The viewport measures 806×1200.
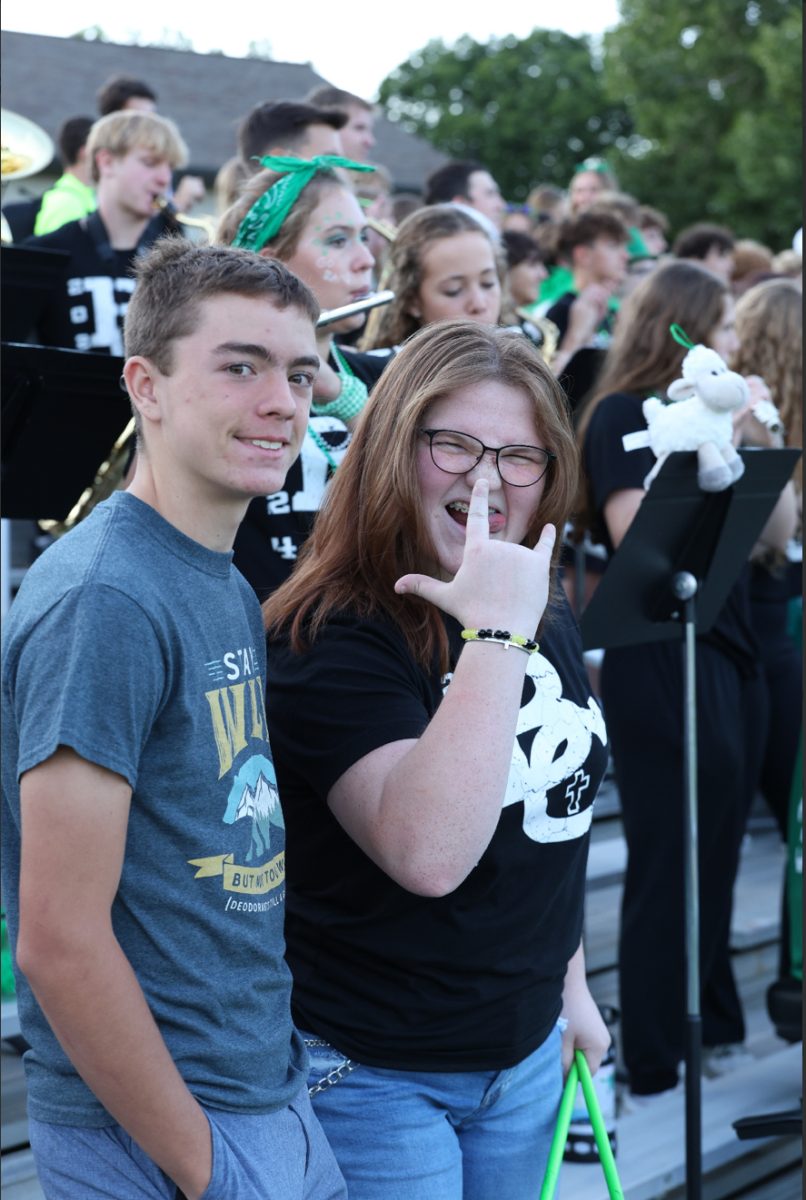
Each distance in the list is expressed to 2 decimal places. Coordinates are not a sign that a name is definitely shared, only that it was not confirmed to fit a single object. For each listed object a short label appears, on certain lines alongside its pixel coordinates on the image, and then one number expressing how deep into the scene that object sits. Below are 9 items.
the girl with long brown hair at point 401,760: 1.66
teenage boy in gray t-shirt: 1.29
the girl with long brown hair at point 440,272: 3.28
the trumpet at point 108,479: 3.38
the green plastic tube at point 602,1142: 1.95
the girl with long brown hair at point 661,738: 3.58
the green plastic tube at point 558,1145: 1.86
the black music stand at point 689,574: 2.91
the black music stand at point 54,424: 2.73
